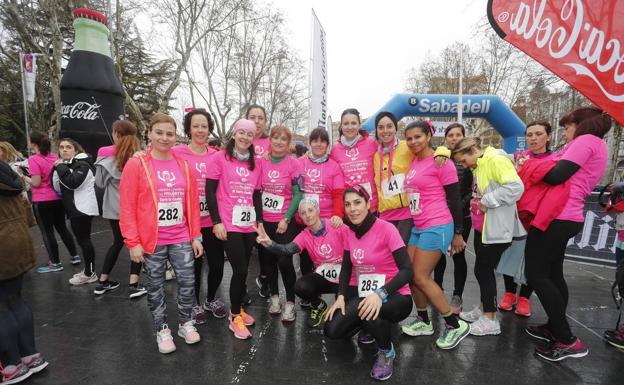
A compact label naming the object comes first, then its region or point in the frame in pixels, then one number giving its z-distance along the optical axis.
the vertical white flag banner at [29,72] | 12.61
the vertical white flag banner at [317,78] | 8.09
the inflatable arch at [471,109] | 10.63
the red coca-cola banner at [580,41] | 1.80
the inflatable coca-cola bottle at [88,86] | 8.21
